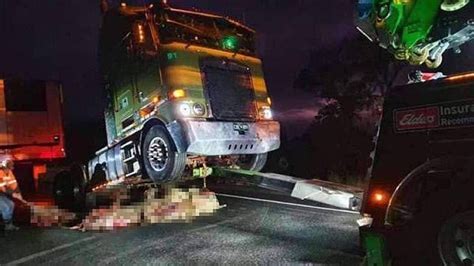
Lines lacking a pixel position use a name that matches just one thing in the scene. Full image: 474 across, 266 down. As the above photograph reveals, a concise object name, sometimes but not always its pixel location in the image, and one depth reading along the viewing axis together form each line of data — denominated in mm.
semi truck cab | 7445
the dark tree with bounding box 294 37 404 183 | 18312
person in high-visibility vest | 8271
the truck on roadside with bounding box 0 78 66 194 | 14492
